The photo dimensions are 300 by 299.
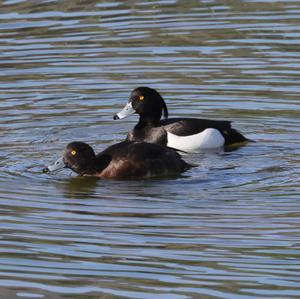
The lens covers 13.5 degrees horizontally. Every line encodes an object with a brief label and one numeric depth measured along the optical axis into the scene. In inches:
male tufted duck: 579.5
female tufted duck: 511.5
